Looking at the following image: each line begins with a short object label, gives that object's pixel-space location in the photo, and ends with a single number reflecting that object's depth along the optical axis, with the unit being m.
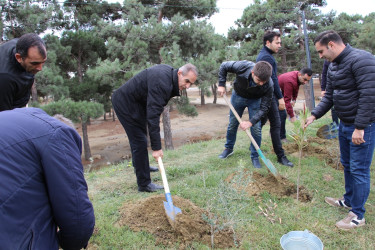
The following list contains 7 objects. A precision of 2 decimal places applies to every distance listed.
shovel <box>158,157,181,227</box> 2.53
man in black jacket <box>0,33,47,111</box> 2.49
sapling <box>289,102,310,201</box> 3.21
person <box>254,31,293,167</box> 4.21
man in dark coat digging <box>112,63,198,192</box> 3.00
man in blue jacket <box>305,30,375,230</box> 2.46
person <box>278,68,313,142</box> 5.17
